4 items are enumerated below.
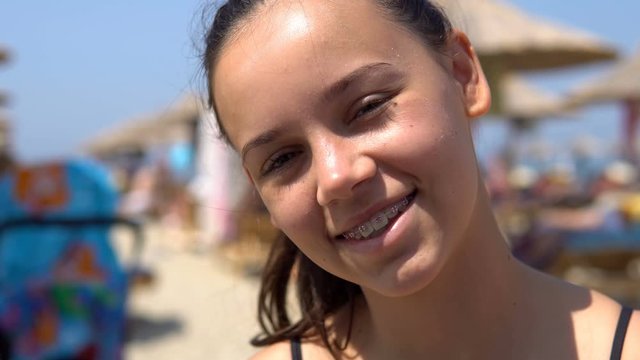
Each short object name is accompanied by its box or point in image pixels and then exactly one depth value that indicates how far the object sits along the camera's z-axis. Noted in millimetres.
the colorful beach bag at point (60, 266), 3180
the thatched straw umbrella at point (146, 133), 13145
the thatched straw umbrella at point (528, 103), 15625
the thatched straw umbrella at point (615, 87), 9438
